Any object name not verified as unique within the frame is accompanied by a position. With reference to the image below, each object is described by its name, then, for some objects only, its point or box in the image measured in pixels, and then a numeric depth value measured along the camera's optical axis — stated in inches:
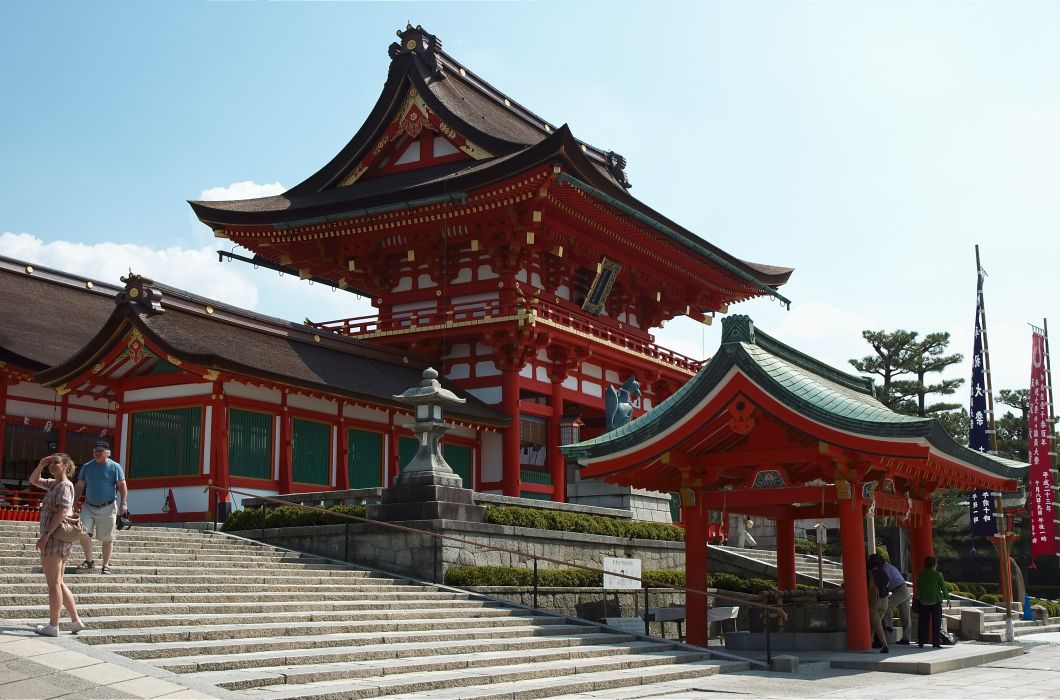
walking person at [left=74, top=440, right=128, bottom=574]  536.6
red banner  836.0
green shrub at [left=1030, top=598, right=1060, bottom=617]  1108.5
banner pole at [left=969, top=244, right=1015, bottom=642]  770.4
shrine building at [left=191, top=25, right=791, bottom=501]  1157.1
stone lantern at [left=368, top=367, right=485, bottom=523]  719.7
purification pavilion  564.7
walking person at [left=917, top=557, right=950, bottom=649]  660.1
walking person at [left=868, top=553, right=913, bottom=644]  658.2
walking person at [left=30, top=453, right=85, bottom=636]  395.9
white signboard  768.9
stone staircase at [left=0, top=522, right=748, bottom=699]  415.5
